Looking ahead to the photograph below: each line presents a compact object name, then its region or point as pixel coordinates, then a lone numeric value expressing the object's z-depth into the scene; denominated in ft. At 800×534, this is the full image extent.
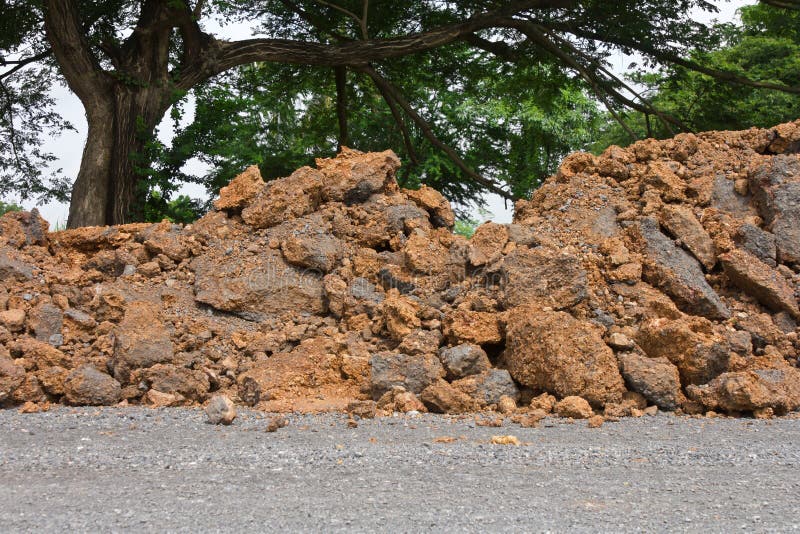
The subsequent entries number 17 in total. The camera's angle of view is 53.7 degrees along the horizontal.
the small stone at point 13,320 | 21.27
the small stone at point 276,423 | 16.12
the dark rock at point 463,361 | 18.84
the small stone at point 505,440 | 14.97
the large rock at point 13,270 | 23.09
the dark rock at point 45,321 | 21.30
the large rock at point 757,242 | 22.31
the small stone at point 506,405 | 17.78
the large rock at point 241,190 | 25.31
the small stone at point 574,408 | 17.35
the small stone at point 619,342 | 19.02
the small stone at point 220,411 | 16.79
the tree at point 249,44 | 34.94
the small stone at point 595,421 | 16.47
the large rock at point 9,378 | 19.10
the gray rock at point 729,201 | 23.95
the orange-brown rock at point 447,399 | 17.74
